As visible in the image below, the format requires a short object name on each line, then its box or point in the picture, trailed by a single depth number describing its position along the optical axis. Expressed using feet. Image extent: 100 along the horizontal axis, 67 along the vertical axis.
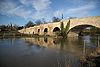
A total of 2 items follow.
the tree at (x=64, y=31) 49.56
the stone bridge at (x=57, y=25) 37.19
